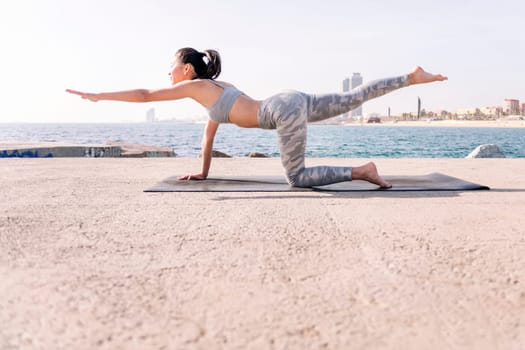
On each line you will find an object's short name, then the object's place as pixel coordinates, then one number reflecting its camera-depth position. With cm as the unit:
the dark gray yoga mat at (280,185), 278
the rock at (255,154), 926
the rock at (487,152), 836
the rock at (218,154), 878
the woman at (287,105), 269
